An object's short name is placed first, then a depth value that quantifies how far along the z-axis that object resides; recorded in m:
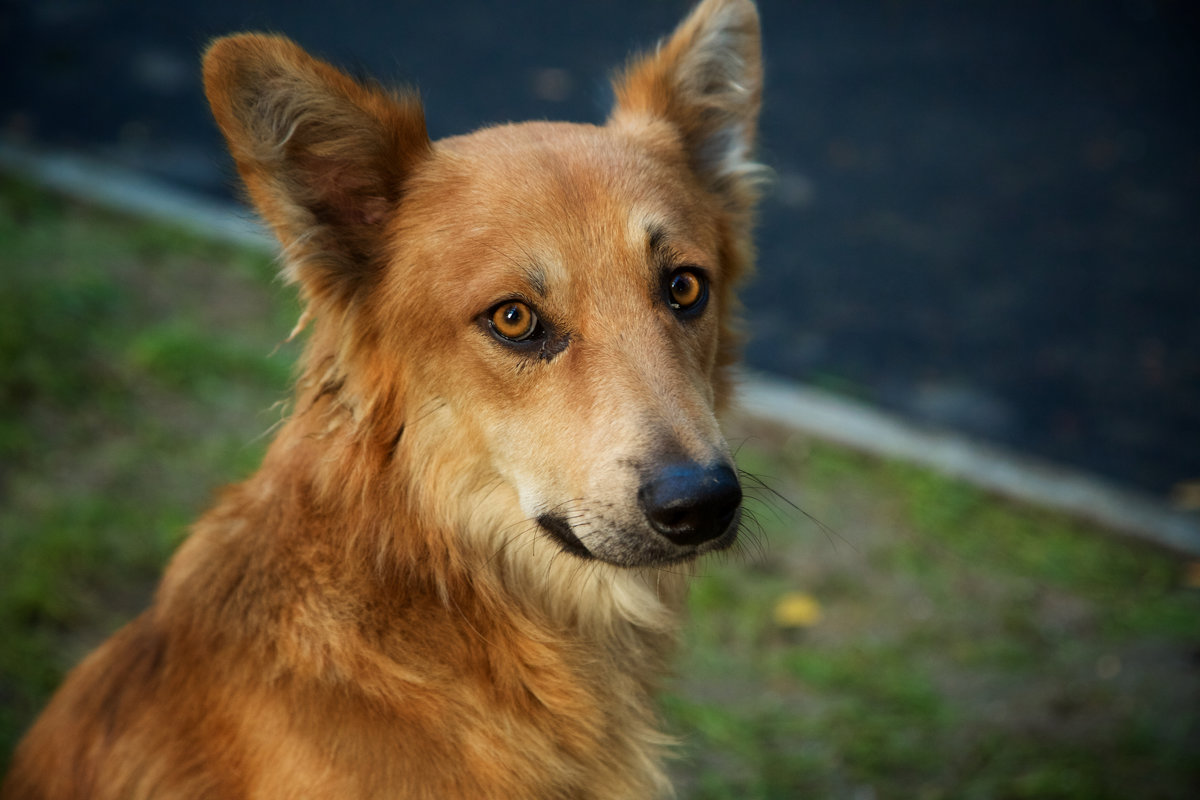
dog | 2.31
